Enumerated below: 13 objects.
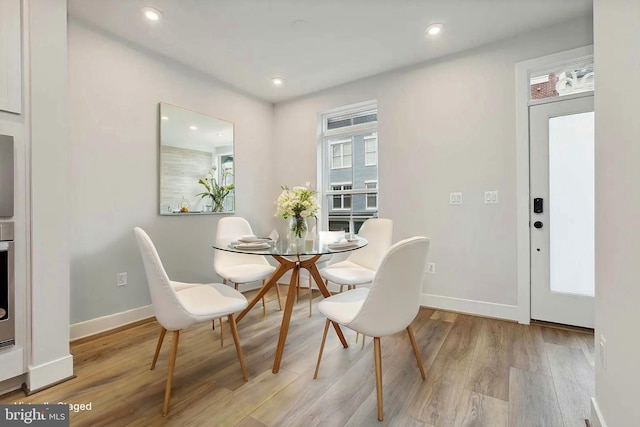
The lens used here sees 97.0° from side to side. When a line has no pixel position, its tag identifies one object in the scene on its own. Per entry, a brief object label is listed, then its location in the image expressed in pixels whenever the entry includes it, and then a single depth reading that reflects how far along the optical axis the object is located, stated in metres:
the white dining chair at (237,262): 2.62
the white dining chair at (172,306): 1.44
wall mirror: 2.91
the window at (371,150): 3.57
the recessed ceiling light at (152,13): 2.22
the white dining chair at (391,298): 1.35
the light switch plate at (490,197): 2.73
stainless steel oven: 1.55
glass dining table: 1.87
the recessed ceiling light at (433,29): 2.46
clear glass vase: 2.32
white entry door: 2.41
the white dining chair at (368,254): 2.58
